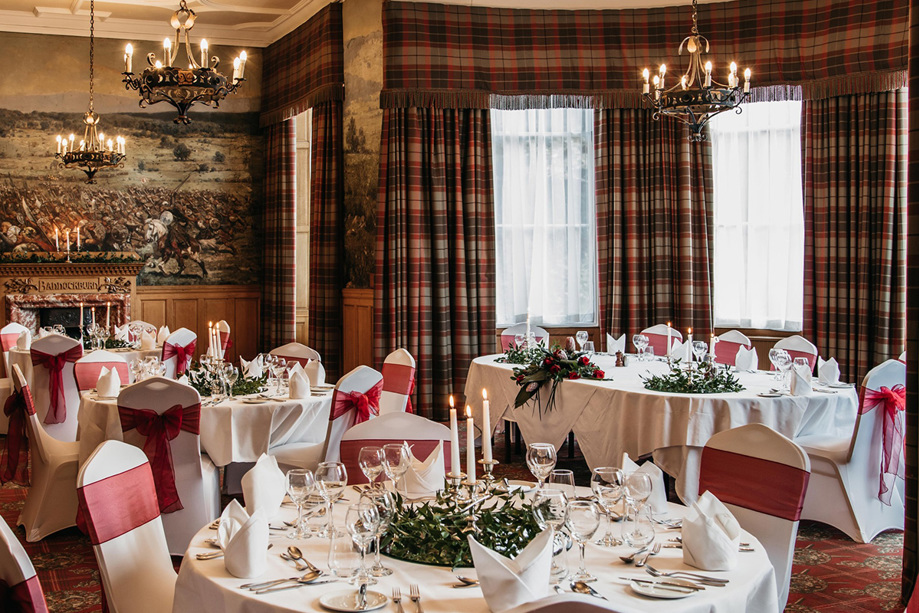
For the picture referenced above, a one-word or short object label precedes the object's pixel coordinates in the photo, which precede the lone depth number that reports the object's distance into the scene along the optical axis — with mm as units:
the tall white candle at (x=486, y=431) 2535
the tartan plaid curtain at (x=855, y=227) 7801
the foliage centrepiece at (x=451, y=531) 2402
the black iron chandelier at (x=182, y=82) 5430
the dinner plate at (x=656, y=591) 2104
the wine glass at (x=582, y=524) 2236
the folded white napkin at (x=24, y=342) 7579
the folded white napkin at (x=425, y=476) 2832
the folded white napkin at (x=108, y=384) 5062
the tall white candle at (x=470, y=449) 2475
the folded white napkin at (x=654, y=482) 2695
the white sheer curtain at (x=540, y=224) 9406
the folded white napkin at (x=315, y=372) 5867
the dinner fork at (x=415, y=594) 2105
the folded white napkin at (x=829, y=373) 5461
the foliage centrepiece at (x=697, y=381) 5195
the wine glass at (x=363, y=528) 2121
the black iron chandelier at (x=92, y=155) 8719
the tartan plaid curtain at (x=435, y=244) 8773
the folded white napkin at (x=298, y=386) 5246
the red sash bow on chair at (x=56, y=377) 6281
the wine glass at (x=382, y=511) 2244
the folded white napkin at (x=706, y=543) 2295
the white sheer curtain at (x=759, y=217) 8750
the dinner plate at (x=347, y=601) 2061
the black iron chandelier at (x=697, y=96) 5430
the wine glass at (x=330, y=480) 2535
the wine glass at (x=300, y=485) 2512
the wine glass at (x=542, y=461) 2695
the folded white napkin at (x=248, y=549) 2260
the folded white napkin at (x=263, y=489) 2754
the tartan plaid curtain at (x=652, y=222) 8828
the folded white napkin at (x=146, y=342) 7508
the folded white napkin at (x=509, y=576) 2002
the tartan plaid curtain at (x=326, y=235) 9672
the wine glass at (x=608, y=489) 2506
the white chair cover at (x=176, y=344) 7344
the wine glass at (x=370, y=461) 2682
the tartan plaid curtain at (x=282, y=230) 10789
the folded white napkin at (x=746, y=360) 6105
